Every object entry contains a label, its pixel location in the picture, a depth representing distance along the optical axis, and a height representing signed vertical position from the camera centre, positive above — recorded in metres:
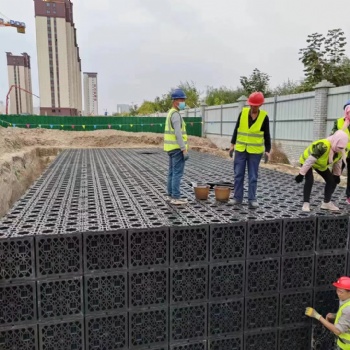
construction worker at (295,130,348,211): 3.33 -0.35
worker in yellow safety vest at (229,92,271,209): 3.63 -0.17
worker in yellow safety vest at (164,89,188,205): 3.62 -0.17
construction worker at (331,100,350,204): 3.51 +0.00
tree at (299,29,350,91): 14.30 +2.83
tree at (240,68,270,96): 24.61 +3.25
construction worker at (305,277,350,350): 2.73 -1.55
